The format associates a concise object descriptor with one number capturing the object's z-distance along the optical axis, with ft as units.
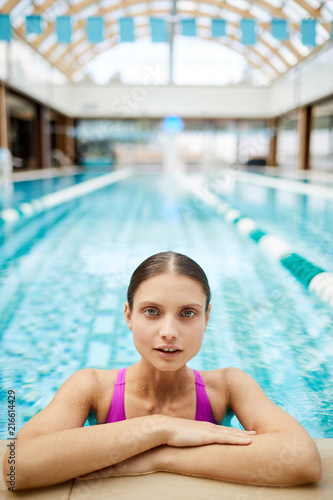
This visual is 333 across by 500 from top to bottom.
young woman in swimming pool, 3.45
